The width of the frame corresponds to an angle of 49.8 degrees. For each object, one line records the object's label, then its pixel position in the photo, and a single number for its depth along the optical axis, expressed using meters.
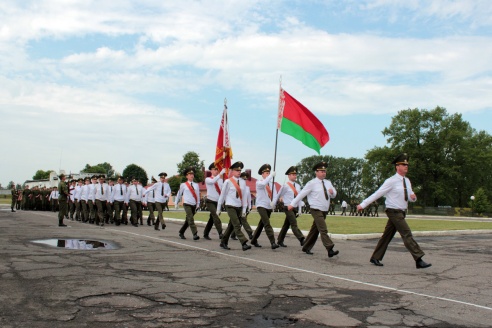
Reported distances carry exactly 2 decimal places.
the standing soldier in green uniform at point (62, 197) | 19.08
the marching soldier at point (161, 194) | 18.28
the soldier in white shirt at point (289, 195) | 12.75
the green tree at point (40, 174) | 176.96
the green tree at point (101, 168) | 144.51
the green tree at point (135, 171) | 130.62
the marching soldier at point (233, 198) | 12.22
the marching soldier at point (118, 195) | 21.53
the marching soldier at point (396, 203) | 9.45
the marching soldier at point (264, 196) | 12.48
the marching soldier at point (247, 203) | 13.15
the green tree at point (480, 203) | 62.38
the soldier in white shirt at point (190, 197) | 14.57
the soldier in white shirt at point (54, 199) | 34.03
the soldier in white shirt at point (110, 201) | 21.83
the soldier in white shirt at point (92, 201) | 22.34
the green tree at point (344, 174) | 127.62
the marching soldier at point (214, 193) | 13.73
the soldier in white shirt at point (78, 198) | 24.25
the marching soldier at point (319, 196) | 10.90
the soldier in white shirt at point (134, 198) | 21.47
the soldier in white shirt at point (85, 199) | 23.10
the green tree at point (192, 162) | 86.94
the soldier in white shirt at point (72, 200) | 25.51
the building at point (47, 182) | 46.57
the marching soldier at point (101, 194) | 21.81
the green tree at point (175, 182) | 100.91
